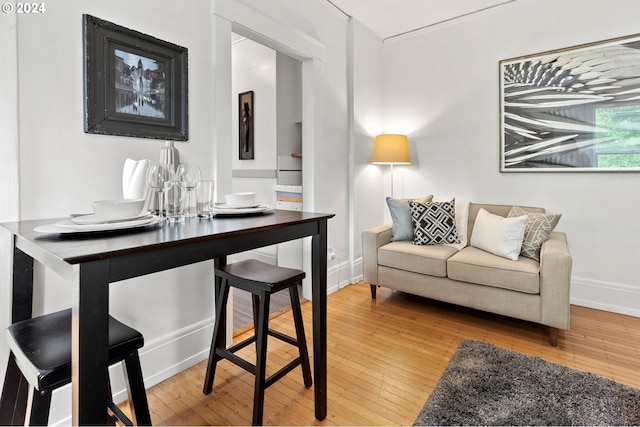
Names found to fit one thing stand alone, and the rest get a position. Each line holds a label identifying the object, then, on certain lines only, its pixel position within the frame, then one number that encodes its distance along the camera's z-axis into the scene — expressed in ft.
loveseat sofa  7.32
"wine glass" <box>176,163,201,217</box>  4.52
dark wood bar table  2.56
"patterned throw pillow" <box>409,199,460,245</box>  9.80
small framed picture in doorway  13.00
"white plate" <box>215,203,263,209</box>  5.05
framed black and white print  8.81
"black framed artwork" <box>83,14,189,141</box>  5.12
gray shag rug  4.97
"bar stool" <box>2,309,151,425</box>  3.04
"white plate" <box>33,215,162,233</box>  3.20
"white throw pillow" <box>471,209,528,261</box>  8.30
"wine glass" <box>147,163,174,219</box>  4.40
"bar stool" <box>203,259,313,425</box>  4.79
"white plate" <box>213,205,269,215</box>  4.81
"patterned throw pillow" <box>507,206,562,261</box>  8.36
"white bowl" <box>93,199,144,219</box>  3.45
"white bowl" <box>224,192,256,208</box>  5.11
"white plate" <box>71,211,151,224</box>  3.45
